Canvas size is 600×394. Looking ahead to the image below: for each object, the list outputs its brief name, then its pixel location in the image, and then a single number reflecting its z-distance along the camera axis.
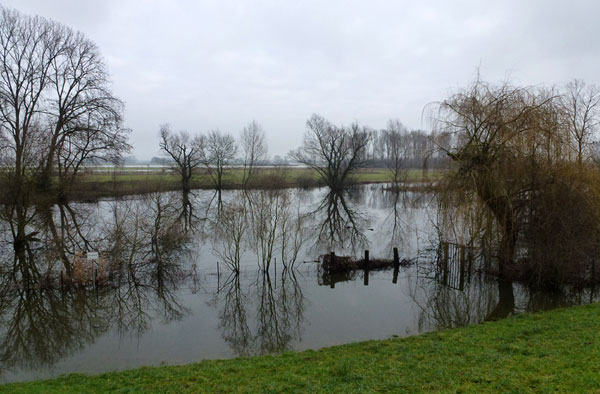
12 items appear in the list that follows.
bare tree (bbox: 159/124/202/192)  52.06
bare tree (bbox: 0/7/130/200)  18.69
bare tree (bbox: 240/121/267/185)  59.62
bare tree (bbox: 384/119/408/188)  54.42
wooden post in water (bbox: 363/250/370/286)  15.61
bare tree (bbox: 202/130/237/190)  55.08
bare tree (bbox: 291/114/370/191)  52.78
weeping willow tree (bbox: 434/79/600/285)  11.97
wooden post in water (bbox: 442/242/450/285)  14.45
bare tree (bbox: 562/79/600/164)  12.27
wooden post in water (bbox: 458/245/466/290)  13.84
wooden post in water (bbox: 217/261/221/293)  14.10
